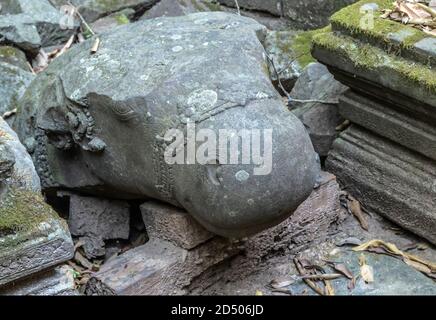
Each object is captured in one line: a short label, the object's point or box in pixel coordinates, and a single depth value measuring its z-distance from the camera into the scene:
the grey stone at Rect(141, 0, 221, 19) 4.22
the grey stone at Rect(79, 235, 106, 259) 2.93
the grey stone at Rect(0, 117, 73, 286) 2.08
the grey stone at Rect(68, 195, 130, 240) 2.96
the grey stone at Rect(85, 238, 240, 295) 2.50
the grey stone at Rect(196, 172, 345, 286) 2.83
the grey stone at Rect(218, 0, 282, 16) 4.43
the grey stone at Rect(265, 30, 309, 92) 3.60
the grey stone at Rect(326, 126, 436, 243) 2.94
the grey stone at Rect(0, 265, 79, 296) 2.16
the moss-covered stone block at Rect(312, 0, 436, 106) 2.73
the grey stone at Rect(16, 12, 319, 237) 2.40
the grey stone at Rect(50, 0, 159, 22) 4.35
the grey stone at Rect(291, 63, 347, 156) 3.32
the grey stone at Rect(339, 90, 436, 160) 2.87
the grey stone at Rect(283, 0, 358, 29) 4.08
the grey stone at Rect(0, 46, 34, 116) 3.46
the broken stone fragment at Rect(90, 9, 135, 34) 4.23
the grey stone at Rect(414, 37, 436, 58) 2.72
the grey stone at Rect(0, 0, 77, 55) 3.87
